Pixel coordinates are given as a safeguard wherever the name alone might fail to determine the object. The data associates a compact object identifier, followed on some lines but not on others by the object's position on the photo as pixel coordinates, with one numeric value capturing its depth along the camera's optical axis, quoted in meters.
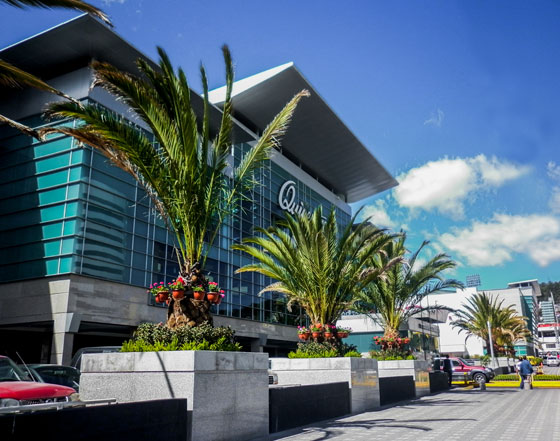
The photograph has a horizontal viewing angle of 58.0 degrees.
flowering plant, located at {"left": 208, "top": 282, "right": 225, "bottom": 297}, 9.65
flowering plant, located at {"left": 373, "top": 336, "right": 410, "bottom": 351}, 22.33
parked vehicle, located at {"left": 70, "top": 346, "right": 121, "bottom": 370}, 14.80
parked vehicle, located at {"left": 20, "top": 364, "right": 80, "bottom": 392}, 11.62
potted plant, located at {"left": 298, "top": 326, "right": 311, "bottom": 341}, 15.87
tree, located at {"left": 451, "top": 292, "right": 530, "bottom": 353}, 48.75
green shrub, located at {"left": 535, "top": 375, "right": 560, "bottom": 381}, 27.14
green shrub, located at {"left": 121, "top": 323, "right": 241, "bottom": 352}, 8.55
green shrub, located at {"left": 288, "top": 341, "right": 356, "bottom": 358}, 15.40
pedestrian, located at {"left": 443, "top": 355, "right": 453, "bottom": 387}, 30.44
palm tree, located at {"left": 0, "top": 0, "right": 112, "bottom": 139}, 8.38
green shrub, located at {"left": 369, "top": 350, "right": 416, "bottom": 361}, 21.89
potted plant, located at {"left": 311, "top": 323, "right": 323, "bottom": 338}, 15.72
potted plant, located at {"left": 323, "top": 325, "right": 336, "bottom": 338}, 15.66
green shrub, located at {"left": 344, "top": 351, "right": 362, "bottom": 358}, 15.84
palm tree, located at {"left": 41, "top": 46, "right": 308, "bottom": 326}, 9.41
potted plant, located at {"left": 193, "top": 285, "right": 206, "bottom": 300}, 9.28
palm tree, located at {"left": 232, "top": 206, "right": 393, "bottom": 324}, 15.80
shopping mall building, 23.84
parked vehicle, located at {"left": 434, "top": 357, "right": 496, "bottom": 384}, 30.52
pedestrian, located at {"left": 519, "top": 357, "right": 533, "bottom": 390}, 24.95
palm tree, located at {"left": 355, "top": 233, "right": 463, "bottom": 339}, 22.56
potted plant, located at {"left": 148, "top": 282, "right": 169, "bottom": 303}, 9.50
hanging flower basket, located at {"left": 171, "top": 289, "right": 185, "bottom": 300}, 9.15
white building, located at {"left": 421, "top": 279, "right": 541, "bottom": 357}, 90.56
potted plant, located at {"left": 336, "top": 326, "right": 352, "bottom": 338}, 16.18
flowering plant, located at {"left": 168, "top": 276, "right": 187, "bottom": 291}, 9.20
